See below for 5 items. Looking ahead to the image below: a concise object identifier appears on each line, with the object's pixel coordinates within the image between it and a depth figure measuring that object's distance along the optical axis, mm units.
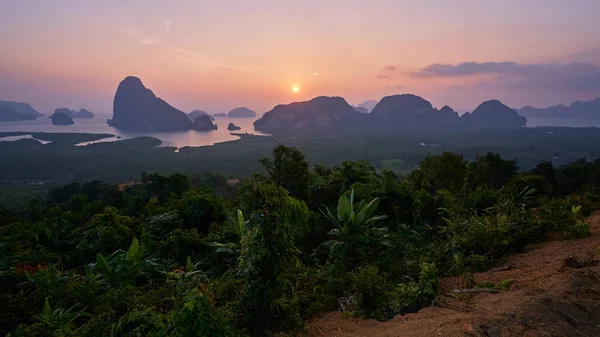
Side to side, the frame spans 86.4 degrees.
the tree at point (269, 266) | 2678
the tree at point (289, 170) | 7086
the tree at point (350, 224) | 4852
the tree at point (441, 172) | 11383
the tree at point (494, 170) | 15805
